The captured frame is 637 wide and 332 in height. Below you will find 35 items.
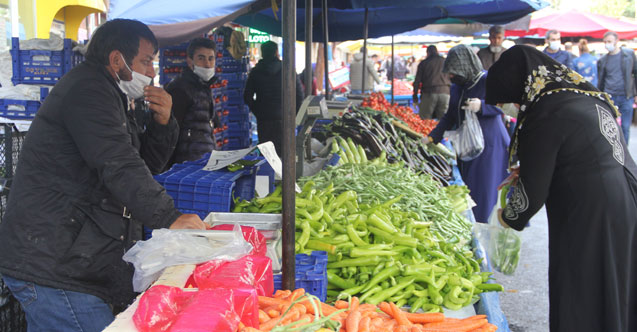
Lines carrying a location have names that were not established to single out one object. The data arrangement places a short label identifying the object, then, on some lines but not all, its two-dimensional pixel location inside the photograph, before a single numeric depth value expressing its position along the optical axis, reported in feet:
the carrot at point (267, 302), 7.30
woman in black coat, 9.60
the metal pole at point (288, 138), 7.28
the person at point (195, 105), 20.43
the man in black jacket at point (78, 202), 7.81
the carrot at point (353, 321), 7.22
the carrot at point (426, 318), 8.36
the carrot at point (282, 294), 7.59
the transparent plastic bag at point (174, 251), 7.36
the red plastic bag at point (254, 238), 8.25
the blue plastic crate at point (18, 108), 17.92
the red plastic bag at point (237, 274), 6.80
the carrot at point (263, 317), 6.89
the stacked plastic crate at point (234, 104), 33.63
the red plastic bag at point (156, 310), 5.75
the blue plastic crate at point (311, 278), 8.26
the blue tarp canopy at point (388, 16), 26.23
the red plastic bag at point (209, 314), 5.53
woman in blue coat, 20.93
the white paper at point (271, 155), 9.44
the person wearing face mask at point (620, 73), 46.52
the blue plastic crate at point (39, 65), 17.58
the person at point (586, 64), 48.42
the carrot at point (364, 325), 7.29
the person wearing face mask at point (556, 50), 43.54
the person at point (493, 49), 33.22
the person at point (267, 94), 29.71
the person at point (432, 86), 45.93
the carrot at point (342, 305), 8.49
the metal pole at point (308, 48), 13.66
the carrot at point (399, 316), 8.04
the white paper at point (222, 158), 11.27
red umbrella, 54.24
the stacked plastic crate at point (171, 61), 28.35
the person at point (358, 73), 56.49
